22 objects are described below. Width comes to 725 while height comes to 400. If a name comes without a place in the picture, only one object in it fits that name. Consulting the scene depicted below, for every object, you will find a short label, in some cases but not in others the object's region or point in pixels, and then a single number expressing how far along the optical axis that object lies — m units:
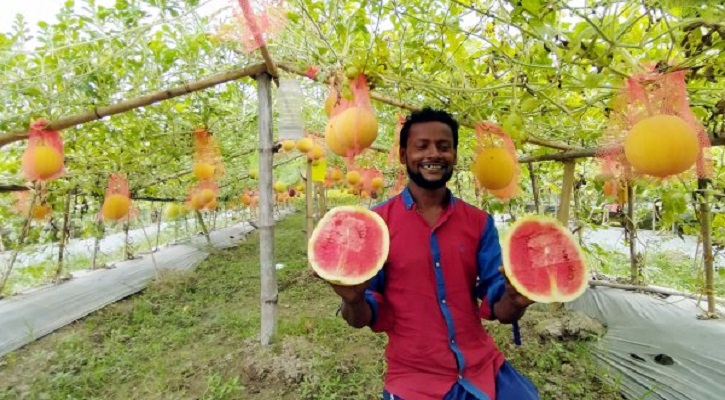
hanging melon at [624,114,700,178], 1.25
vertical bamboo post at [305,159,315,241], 6.28
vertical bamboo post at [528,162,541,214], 4.49
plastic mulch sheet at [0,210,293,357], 4.08
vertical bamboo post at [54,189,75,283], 5.15
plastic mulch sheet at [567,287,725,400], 2.51
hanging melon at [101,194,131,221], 4.07
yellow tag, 5.13
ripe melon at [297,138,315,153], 4.93
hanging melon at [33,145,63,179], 2.53
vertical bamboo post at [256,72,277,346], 3.27
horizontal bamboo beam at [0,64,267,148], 2.56
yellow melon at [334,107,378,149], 1.87
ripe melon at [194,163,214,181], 4.29
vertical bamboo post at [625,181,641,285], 3.68
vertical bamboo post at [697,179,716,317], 2.71
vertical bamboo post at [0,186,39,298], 4.43
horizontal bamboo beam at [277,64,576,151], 2.34
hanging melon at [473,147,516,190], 2.22
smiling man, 1.46
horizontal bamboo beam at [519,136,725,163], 2.82
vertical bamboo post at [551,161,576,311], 3.51
